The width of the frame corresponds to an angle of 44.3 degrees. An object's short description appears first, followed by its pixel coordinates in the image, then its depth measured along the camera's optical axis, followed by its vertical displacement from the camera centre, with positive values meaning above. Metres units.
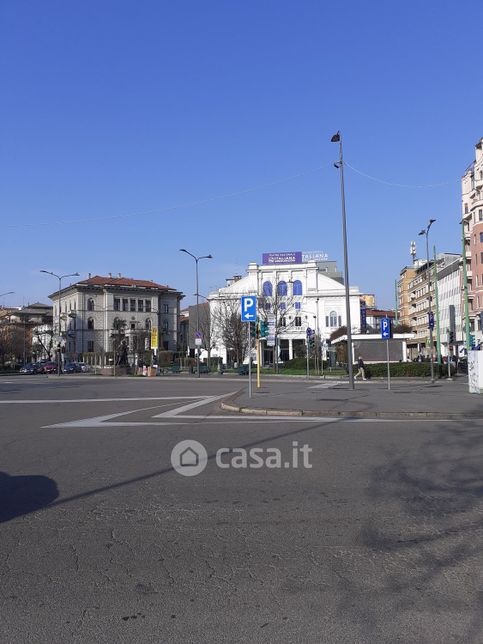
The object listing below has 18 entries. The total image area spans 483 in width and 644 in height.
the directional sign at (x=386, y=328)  27.43 +1.46
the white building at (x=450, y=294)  82.62 +10.01
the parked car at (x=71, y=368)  79.94 -0.30
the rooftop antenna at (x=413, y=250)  133.57 +24.80
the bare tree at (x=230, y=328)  77.81 +4.73
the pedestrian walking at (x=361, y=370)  40.58 -0.68
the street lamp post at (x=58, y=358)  60.38 +0.78
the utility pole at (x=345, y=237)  26.16 +5.51
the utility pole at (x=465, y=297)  45.94 +5.87
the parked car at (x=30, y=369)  80.31 -0.32
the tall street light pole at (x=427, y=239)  35.25 +8.86
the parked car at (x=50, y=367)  78.19 -0.12
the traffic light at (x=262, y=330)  29.27 +1.60
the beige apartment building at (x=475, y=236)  64.19 +13.66
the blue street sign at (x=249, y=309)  20.95 +1.89
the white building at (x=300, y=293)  101.19 +11.58
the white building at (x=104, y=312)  116.75 +10.64
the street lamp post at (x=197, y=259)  58.66 +10.33
